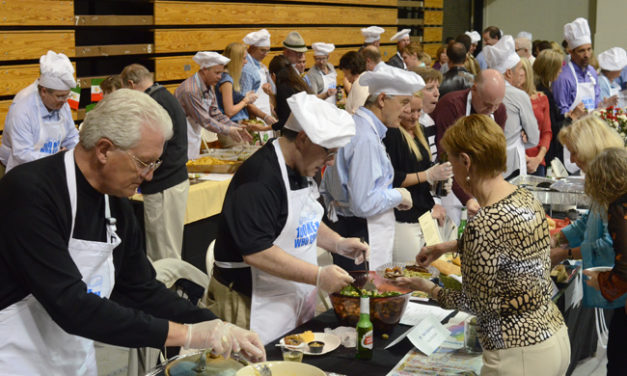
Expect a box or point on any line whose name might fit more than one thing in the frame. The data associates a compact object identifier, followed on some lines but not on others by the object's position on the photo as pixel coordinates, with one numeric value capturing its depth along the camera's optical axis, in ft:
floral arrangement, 14.78
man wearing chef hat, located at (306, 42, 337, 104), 28.37
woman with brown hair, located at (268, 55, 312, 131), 20.83
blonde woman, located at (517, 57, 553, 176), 18.93
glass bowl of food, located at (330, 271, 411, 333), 8.18
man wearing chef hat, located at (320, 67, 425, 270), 11.13
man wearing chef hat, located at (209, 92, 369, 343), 8.14
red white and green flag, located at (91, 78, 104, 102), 21.53
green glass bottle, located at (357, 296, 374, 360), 7.52
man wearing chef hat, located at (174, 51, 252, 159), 19.30
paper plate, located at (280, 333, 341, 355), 7.79
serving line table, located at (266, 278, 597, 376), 7.49
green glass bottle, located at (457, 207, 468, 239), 11.30
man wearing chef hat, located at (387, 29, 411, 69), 34.99
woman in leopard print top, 6.93
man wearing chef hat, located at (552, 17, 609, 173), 23.07
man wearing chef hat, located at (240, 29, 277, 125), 23.30
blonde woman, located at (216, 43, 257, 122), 21.47
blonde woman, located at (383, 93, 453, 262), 12.17
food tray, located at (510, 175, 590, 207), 14.64
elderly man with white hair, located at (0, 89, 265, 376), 5.77
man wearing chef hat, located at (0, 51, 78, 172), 15.26
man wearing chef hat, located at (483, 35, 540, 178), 17.25
